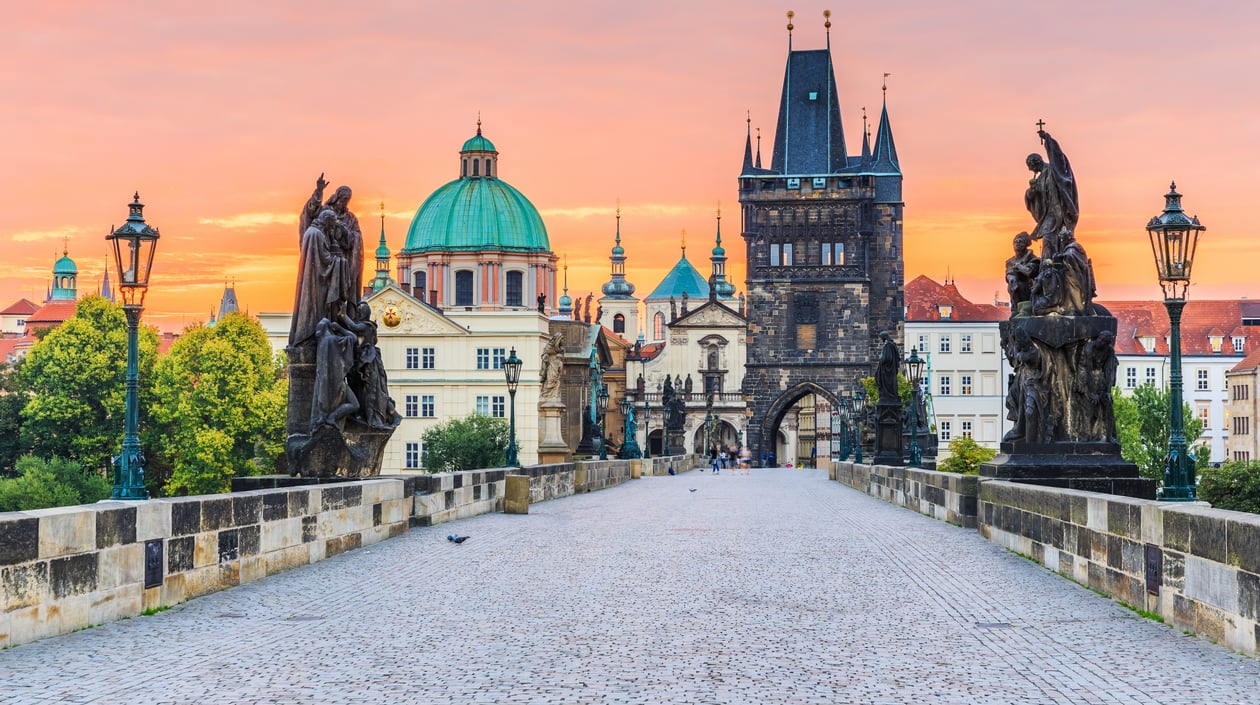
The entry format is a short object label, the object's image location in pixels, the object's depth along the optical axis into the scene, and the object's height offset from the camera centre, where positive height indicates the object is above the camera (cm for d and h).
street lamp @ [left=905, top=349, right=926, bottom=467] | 3419 +71
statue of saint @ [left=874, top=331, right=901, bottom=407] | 4000 +111
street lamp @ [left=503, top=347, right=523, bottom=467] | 3753 +118
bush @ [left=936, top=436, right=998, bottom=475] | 4537 -104
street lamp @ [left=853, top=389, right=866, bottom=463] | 5425 +11
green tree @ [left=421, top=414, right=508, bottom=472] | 8469 -127
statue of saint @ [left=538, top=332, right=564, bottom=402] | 4712 +144
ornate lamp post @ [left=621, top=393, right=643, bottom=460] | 5834 -82
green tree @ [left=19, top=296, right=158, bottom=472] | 7094 +139
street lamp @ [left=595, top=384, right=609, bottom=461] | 5562 +73
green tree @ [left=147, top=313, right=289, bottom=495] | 7281 +43
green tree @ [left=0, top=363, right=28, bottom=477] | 7394 -42
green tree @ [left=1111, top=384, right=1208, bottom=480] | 9619 -37
